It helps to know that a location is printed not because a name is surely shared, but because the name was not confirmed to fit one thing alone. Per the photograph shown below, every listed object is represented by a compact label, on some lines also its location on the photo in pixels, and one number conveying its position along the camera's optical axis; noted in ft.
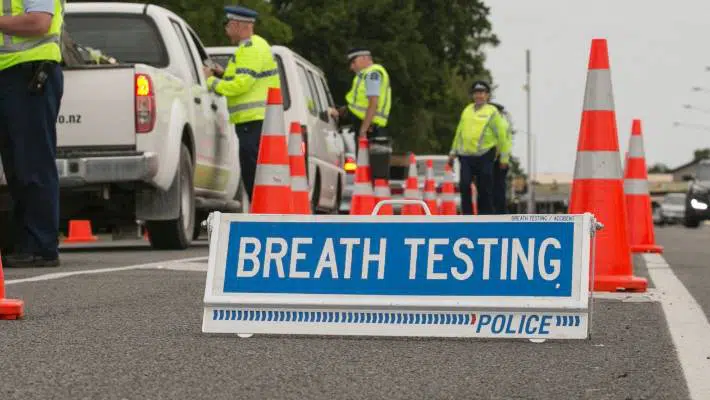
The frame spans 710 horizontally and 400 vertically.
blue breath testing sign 18.34
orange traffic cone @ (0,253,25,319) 20.17
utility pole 360.69
